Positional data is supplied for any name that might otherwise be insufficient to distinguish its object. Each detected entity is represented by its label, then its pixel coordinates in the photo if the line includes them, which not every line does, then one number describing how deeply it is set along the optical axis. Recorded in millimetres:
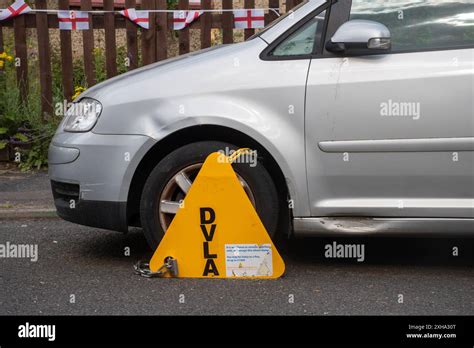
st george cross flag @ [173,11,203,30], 8820
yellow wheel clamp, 4949
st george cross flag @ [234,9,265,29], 8922
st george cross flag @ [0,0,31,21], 8680
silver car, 4855
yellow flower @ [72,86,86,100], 8586
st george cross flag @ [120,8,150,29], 8750
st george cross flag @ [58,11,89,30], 8734
